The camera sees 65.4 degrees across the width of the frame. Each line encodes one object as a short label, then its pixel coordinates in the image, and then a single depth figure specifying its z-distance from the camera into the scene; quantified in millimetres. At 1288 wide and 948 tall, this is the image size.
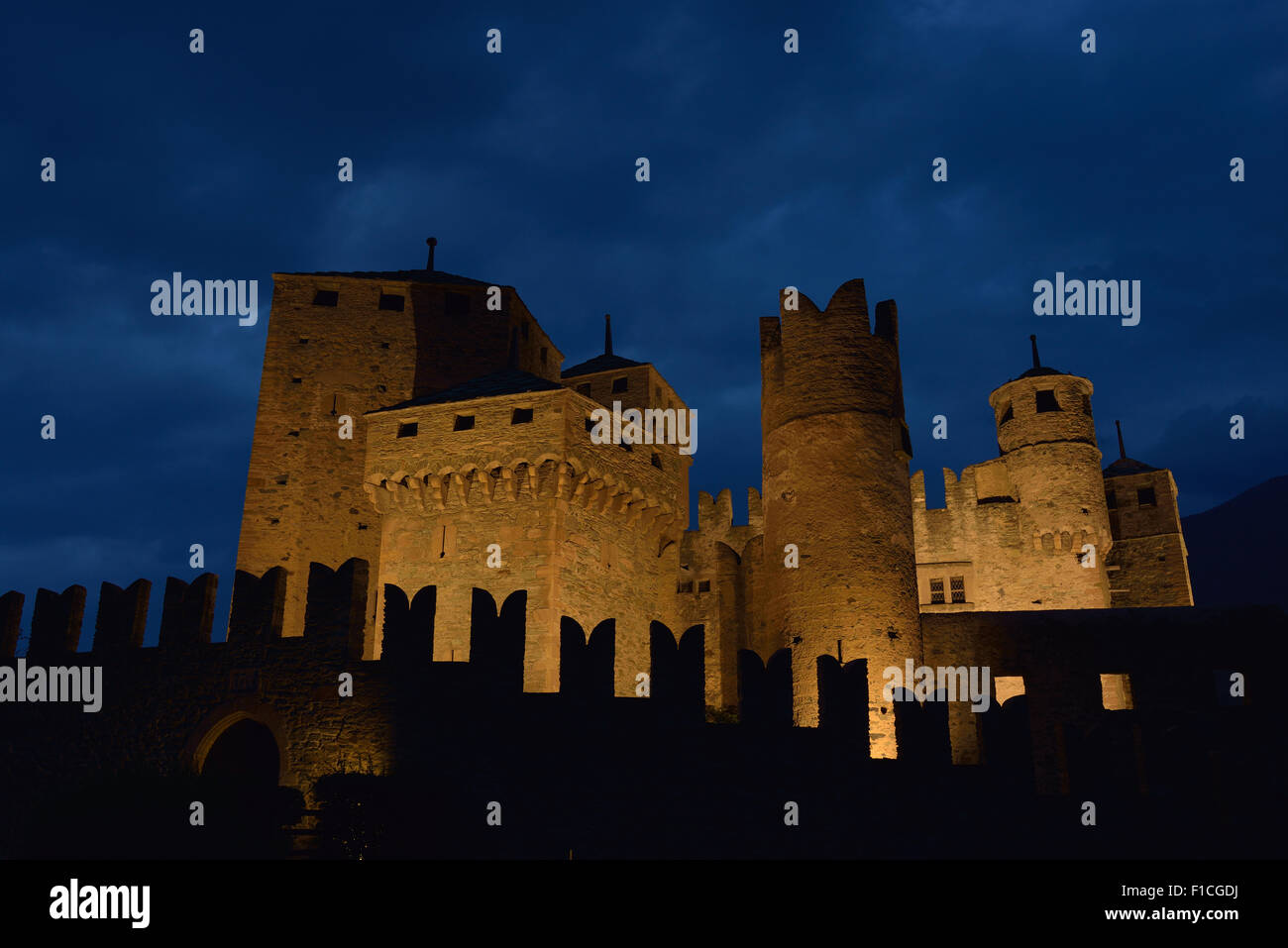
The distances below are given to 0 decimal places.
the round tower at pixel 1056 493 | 32281
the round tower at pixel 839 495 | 20719
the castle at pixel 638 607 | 13289
